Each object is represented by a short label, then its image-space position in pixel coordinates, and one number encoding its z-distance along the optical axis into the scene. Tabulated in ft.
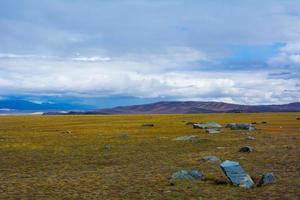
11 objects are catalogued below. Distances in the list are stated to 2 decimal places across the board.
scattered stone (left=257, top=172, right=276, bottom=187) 75.51
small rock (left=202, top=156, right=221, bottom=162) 107.03
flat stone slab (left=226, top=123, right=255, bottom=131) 245.49
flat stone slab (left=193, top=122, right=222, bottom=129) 261.03
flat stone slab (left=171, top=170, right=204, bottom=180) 81.97
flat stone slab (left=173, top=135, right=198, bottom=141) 177.47
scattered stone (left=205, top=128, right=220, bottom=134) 220.14
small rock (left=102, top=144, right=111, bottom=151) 147.06
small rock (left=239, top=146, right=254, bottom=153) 127.65
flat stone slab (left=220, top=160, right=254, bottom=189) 74.13
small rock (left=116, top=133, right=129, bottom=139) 200.68
